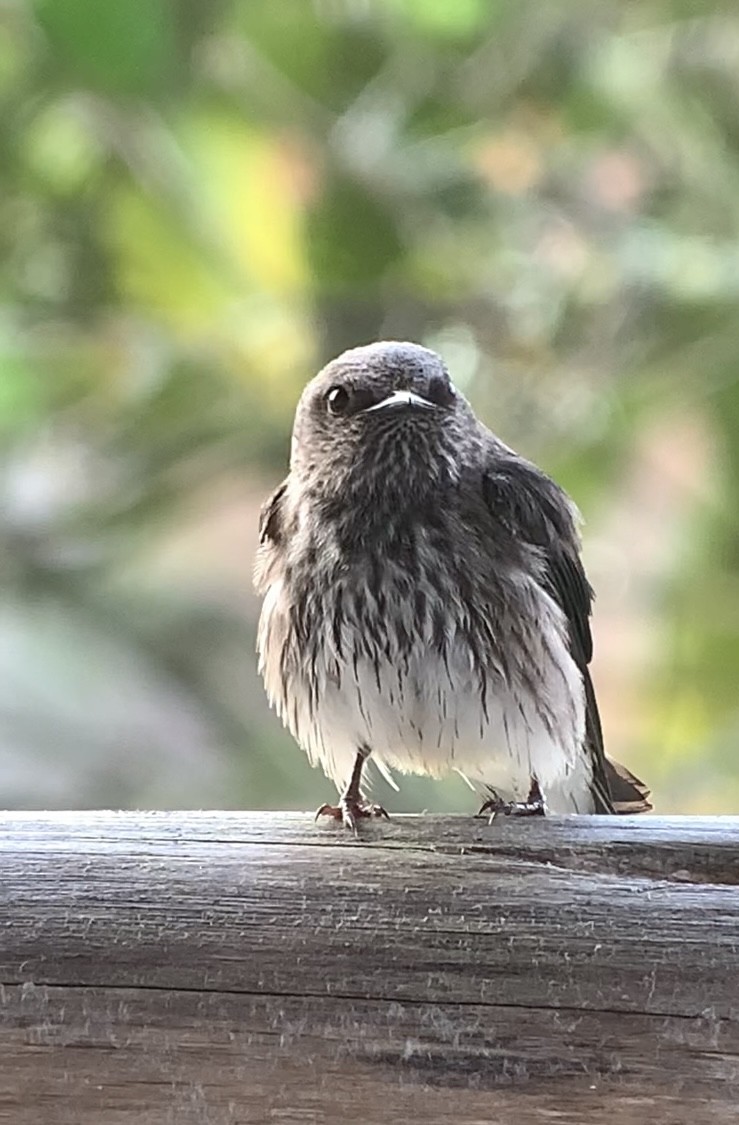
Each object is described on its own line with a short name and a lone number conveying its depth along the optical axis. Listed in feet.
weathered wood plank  7.87
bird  8.10
